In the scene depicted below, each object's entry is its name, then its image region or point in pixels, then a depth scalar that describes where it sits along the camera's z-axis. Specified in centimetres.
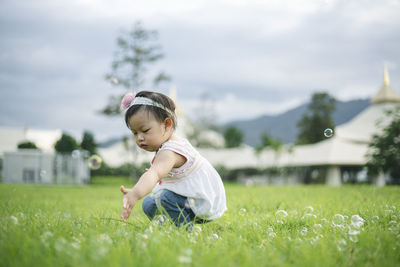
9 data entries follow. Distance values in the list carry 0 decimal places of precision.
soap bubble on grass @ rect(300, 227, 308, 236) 253
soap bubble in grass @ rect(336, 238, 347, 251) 200
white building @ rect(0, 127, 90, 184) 2214
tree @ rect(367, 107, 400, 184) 1025
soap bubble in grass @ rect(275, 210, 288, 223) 316
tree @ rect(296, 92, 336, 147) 4766
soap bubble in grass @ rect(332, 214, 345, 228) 273
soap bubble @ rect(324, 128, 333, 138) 481
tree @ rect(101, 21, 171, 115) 2414
